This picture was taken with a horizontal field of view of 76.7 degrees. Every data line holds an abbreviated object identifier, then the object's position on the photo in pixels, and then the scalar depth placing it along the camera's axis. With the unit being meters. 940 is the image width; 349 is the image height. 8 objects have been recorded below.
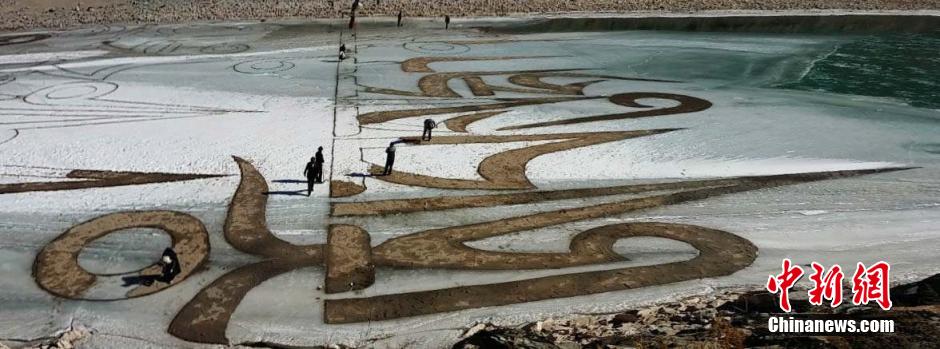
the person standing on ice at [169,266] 10.61
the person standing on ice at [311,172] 13.99
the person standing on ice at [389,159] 15.02
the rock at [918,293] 8.82
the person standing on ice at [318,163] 14.28
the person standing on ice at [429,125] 17.45
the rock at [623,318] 9.49
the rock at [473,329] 9.45
